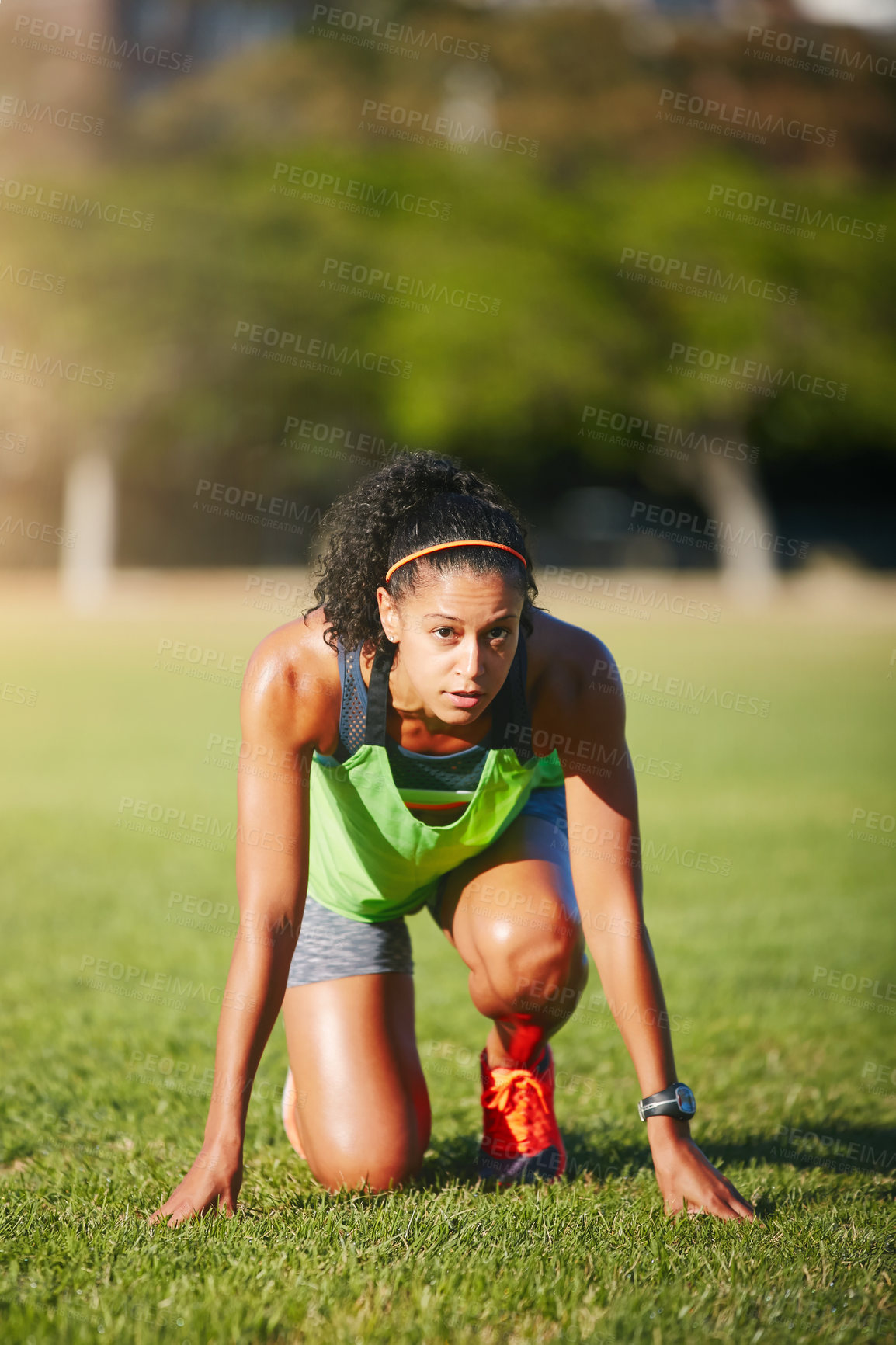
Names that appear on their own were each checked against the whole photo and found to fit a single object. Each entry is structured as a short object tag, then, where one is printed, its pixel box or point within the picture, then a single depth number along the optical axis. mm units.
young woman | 6324
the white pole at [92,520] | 70437
